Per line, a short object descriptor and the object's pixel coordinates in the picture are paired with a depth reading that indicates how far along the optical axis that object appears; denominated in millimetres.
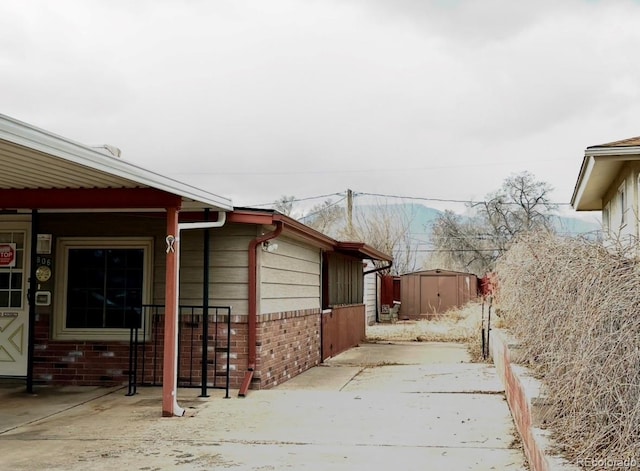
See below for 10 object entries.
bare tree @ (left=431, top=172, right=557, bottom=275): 41938
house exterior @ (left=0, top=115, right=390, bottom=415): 9320
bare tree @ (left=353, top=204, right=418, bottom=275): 36562
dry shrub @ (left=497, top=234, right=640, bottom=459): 3502
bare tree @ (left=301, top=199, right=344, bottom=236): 42878
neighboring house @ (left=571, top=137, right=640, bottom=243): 9055
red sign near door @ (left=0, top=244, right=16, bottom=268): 10000
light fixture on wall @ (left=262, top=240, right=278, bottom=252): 9508
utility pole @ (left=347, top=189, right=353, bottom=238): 34281
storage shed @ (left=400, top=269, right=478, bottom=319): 28141
